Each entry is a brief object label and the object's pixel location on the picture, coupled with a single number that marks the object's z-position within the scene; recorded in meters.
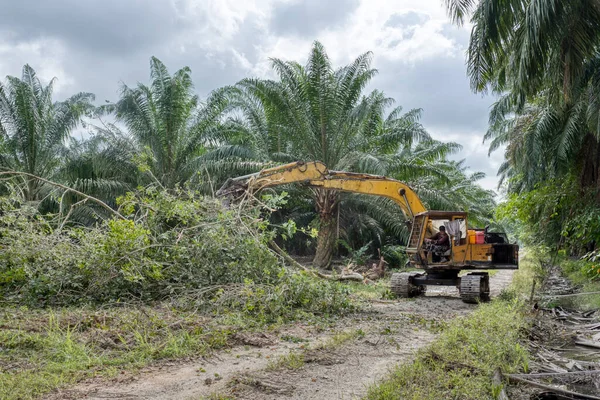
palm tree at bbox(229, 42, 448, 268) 19.92
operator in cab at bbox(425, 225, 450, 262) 12.45
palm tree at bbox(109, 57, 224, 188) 21.62
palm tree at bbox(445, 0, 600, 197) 12.06
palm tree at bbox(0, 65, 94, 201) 21.22
